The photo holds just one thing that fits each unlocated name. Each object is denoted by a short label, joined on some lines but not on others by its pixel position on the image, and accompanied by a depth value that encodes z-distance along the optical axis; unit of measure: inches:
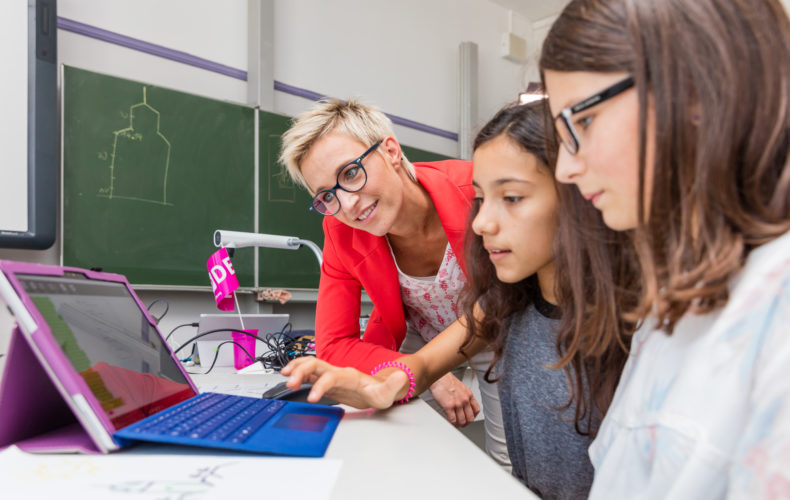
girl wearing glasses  15.6
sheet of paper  18.0
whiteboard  77.4
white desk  19.3
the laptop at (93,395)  21.9
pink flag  62.1
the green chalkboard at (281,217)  107.0
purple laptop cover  21.8
